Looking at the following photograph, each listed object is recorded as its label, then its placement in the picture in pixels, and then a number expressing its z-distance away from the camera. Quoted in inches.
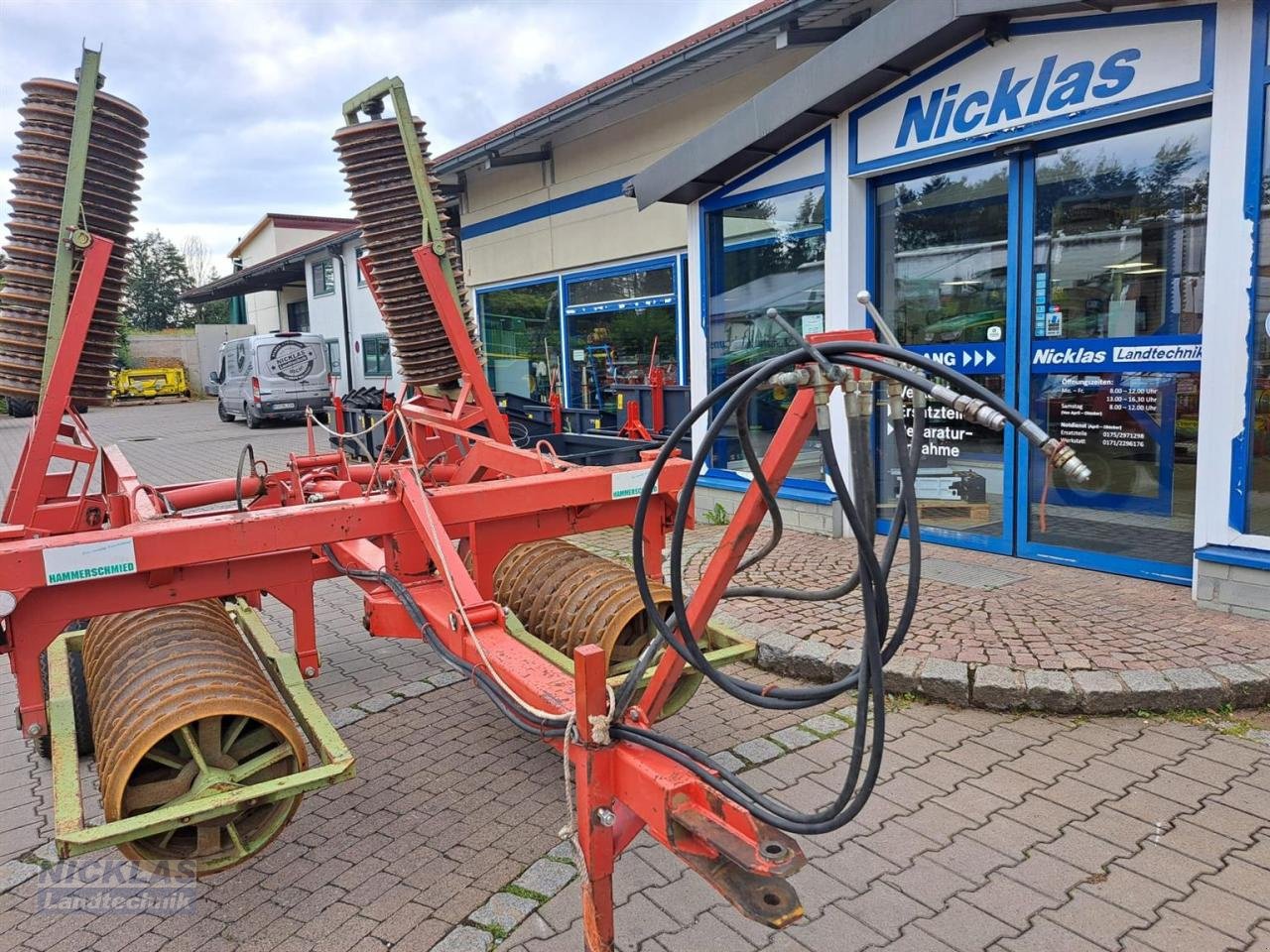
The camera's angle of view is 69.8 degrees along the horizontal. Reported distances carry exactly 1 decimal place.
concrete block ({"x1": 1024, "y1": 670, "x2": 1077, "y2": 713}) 158.1
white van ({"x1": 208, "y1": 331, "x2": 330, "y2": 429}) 826.2
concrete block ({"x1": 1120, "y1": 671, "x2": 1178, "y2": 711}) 155.6
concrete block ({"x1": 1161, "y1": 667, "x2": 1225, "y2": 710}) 154.9
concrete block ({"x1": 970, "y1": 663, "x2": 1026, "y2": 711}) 160.9
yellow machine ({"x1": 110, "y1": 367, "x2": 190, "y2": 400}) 1366.9
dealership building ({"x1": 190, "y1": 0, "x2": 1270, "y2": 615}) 185.8
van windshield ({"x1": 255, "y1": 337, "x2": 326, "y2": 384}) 823.9
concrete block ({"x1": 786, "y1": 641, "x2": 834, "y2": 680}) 174.9
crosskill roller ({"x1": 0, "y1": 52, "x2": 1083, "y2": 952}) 76.5
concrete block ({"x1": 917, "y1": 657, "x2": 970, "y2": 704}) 164.4
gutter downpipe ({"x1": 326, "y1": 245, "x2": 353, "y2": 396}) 900.6
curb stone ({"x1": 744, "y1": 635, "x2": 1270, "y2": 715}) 155.5
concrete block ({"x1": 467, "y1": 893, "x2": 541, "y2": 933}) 109.0
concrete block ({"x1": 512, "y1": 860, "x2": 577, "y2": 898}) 115.4
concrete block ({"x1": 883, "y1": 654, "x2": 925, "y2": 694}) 168.4
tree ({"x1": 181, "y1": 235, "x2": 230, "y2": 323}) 2209.6
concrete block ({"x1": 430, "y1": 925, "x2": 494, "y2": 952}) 104.7
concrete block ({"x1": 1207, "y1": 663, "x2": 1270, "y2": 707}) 155.1
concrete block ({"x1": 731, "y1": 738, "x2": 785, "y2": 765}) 149.7
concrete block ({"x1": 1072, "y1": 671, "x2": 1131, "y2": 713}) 156.4
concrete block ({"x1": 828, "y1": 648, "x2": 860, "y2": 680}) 172.9
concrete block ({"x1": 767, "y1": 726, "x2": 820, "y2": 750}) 154.3
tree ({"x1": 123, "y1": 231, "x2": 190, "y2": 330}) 2219.9
